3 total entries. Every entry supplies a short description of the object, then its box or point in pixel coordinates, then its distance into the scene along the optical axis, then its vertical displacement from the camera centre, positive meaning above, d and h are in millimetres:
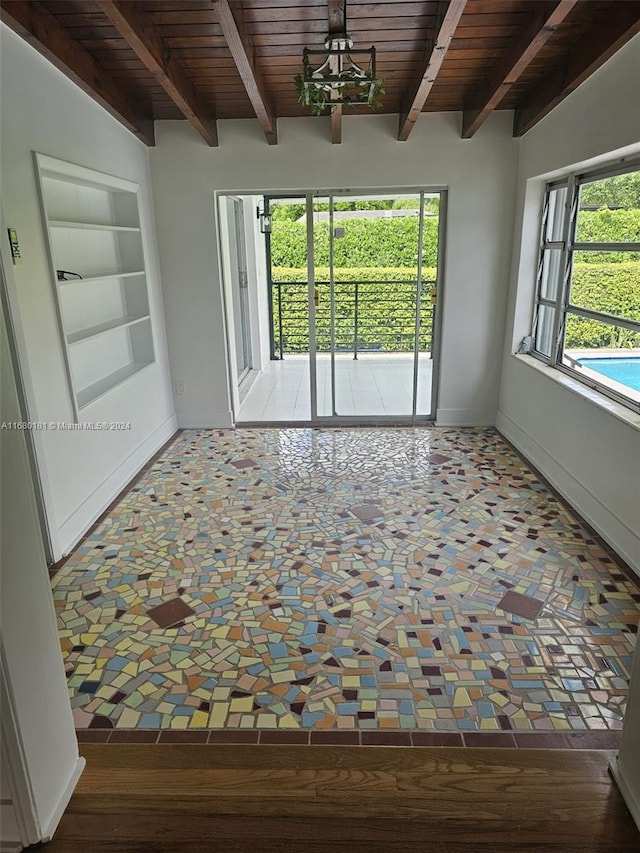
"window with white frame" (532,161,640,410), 3018 -156
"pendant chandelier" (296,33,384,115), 2451 +798
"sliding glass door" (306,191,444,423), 4590 -371
